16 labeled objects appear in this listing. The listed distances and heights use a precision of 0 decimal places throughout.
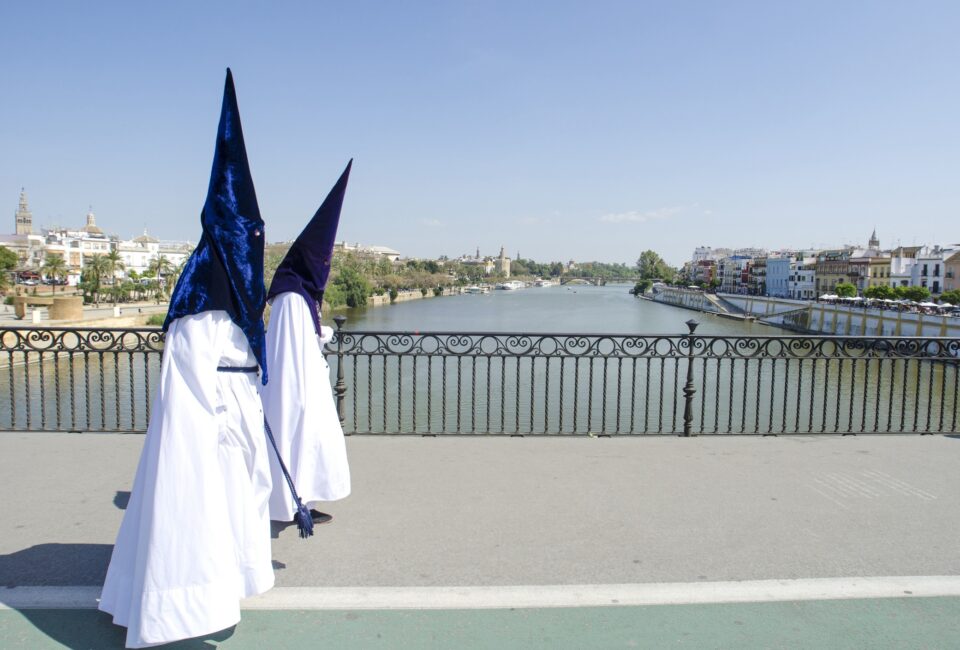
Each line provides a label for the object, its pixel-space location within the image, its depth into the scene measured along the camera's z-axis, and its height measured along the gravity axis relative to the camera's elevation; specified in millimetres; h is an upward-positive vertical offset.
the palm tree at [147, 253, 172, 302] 79431 +423
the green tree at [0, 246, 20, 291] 59969 +254
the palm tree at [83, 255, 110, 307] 65500 -570
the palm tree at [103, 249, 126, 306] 71250 +722
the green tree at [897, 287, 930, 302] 66125 +54
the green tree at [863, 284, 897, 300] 69500 +41
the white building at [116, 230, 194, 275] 118625 +3681
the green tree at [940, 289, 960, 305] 59375 -191
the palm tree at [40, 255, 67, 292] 74312 +13
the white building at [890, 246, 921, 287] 84250 +3199
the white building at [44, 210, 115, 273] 108625 +4344
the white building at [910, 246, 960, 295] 76625 +2877
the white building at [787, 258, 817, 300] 105250 +1511
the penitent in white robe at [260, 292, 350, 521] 3504 -723
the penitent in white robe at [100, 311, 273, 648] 2375 -927
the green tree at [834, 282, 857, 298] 76812 +173
